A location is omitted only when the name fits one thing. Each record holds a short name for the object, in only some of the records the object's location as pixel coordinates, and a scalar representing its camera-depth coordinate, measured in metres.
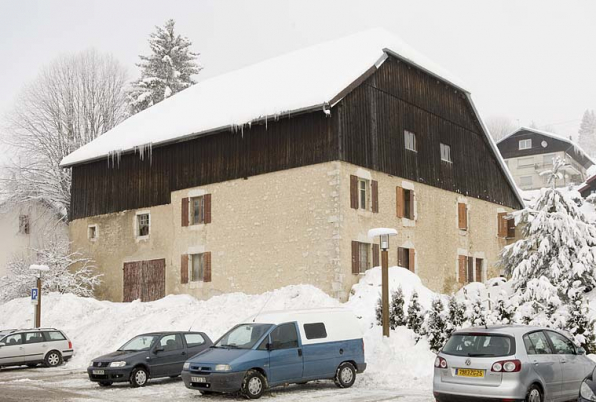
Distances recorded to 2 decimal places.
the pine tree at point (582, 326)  17.28
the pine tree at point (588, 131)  133.62
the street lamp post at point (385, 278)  18.44
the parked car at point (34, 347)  22.02
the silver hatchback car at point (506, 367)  11.08
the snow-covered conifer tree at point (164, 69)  50.84
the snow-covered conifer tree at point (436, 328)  18.27
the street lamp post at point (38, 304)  26.66
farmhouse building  25.42
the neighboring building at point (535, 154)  70.00
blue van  14.16
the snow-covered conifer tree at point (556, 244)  22.69
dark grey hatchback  16.75
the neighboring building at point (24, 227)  42.31
